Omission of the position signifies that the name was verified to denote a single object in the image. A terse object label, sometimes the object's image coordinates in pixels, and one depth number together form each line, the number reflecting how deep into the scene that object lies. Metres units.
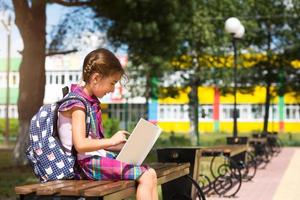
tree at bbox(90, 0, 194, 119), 16.38
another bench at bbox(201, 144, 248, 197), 9.72
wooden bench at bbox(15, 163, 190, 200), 3.65
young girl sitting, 4.11
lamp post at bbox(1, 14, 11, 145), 32.86
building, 66.56
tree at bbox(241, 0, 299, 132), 31.45
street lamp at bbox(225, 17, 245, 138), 15.97
